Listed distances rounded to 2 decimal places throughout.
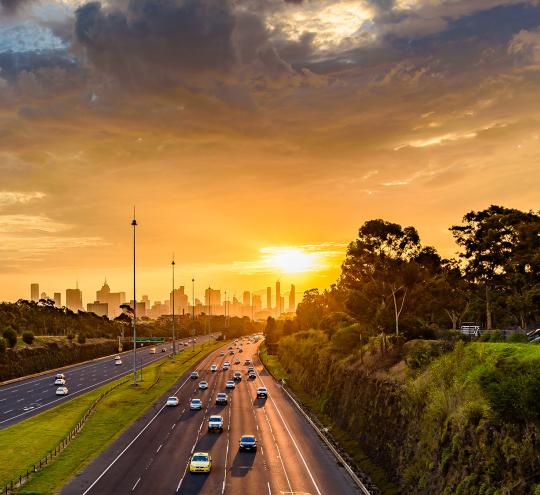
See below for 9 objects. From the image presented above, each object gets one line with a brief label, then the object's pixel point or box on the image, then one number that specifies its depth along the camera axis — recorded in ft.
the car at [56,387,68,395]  270.26
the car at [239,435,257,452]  154.71
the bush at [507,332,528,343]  145.58
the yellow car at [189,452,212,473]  132.26
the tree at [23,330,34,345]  407.23
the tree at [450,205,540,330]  190.90
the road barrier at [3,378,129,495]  124.77
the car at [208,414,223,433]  183.62
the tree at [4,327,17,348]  377.26
